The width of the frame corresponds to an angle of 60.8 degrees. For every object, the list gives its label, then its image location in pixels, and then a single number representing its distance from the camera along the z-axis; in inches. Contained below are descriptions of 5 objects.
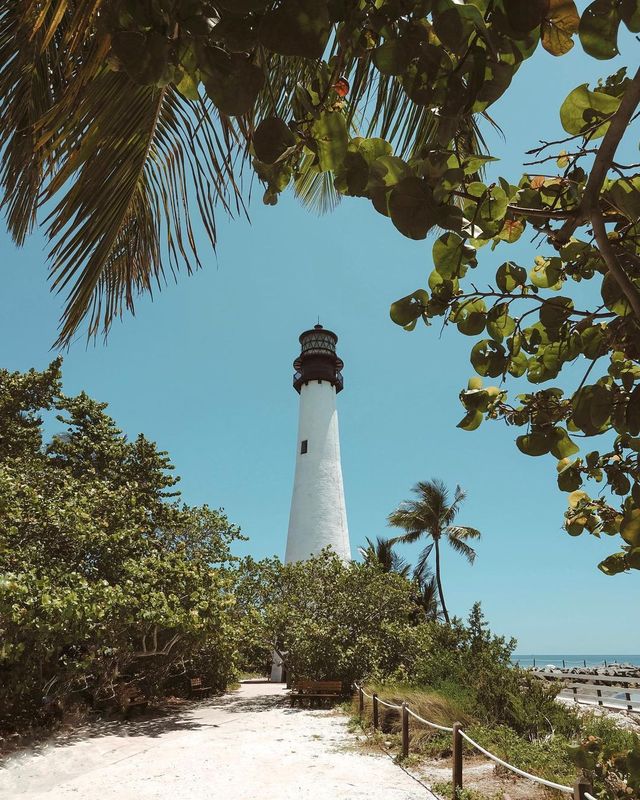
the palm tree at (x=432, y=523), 1110.4
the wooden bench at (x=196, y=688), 667.4
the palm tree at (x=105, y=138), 88.5
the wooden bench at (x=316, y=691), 586.9
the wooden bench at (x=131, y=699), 486.0
